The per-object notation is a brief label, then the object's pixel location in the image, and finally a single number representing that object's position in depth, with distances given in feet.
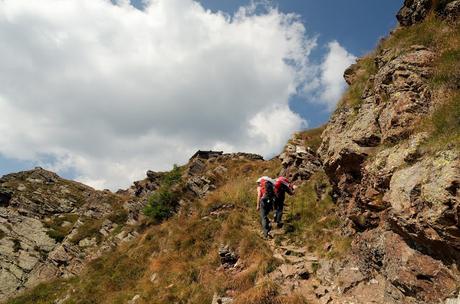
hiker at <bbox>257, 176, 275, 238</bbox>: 50.44
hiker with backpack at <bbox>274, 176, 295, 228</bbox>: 51.90
